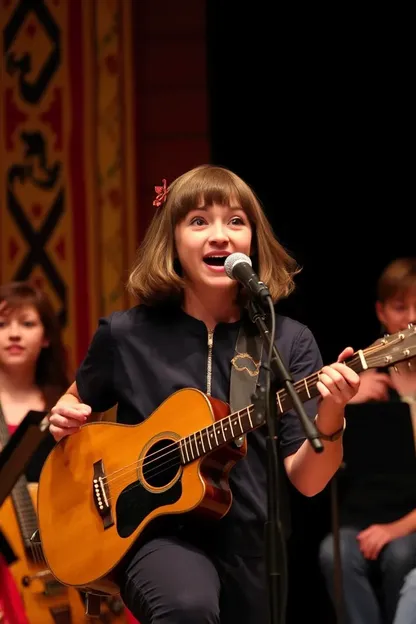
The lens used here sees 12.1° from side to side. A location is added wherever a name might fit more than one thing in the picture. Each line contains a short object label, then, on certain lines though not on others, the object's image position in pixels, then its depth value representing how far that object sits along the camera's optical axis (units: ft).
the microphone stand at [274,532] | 13.43
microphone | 14.66
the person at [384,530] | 23.67
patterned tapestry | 32.40
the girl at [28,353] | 27.20
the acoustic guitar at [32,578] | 22.06
